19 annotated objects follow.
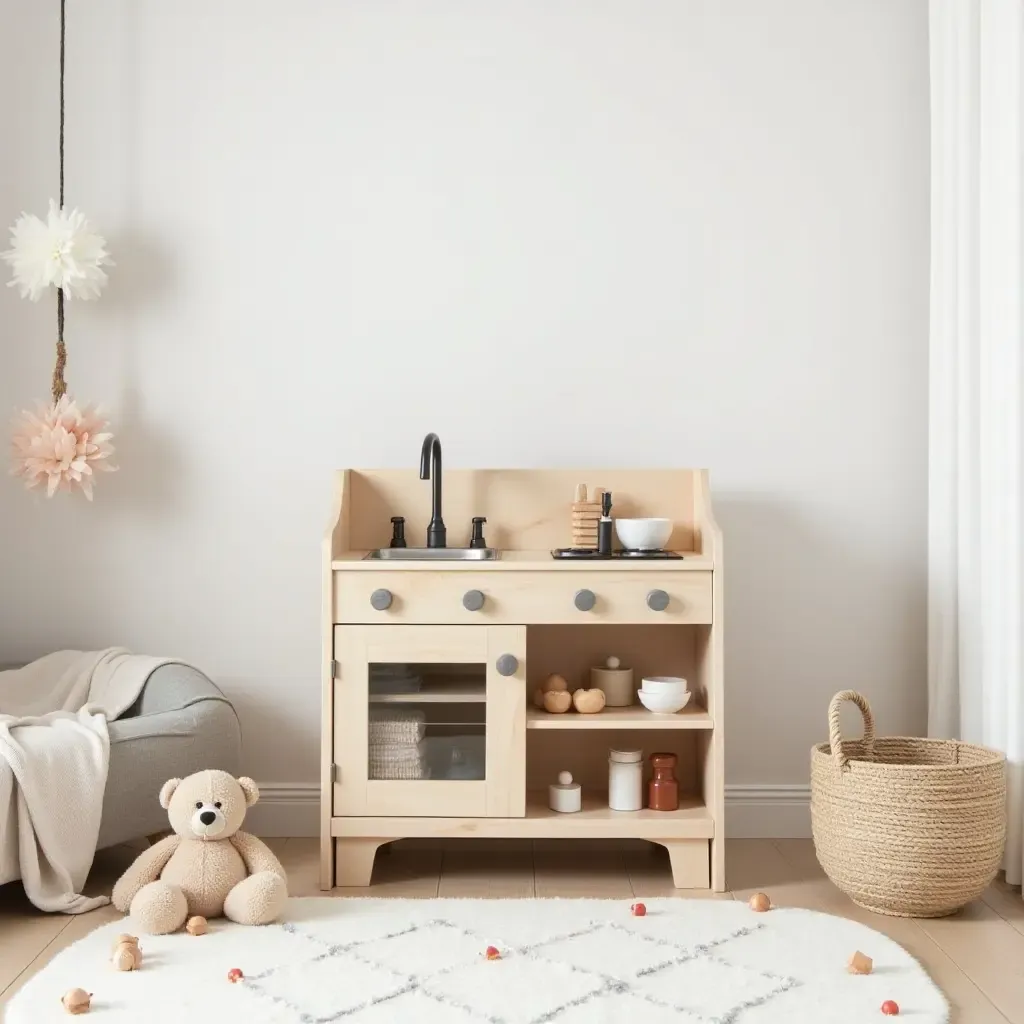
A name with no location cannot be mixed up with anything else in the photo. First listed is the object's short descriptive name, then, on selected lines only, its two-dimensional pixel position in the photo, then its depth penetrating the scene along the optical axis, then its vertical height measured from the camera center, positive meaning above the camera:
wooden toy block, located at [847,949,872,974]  2.12 -0.81
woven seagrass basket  2.41 -0.66
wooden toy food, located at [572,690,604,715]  2.76 -0.46
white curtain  2.60 +0.28
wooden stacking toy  2.91 -0.05
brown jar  2.75 -0.65
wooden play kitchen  2.66 -0.43
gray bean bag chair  2.61 -0.55
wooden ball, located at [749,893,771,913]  2.49 -0.83
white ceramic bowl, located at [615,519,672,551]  2.82 -0.08
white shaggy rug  1.97 -0.83
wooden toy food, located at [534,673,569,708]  2.82 -0.44
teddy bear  2.35 -0.74
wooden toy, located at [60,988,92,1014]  1.95 -0.81
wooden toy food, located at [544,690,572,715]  2.77 -0.46
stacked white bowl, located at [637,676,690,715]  2.73 -0.44
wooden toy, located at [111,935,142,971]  2.13 -0.81
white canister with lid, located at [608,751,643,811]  2.76 -0.64
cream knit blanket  2.43 -0.62
